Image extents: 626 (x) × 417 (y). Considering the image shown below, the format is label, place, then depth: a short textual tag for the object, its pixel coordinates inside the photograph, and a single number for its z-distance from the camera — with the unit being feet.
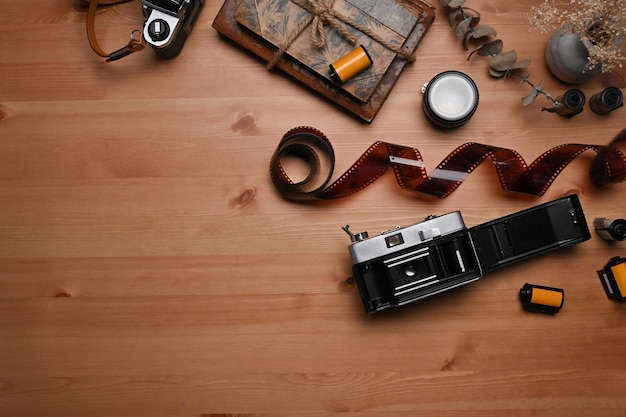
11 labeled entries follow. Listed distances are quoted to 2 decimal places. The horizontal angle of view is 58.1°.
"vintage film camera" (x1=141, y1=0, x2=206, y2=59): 4.33
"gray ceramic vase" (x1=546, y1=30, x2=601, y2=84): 4.27
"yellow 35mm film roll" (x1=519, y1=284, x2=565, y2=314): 4.34
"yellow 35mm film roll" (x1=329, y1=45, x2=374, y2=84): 4.31
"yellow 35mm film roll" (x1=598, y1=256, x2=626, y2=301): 4.35
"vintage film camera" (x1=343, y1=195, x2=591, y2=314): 4.10
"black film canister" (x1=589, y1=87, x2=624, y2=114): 4.34
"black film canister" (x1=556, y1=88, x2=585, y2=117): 4.34
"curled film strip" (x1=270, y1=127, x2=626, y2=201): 4.42
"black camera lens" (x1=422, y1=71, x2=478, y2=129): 4.38
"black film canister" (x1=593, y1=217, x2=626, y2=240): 4.33
